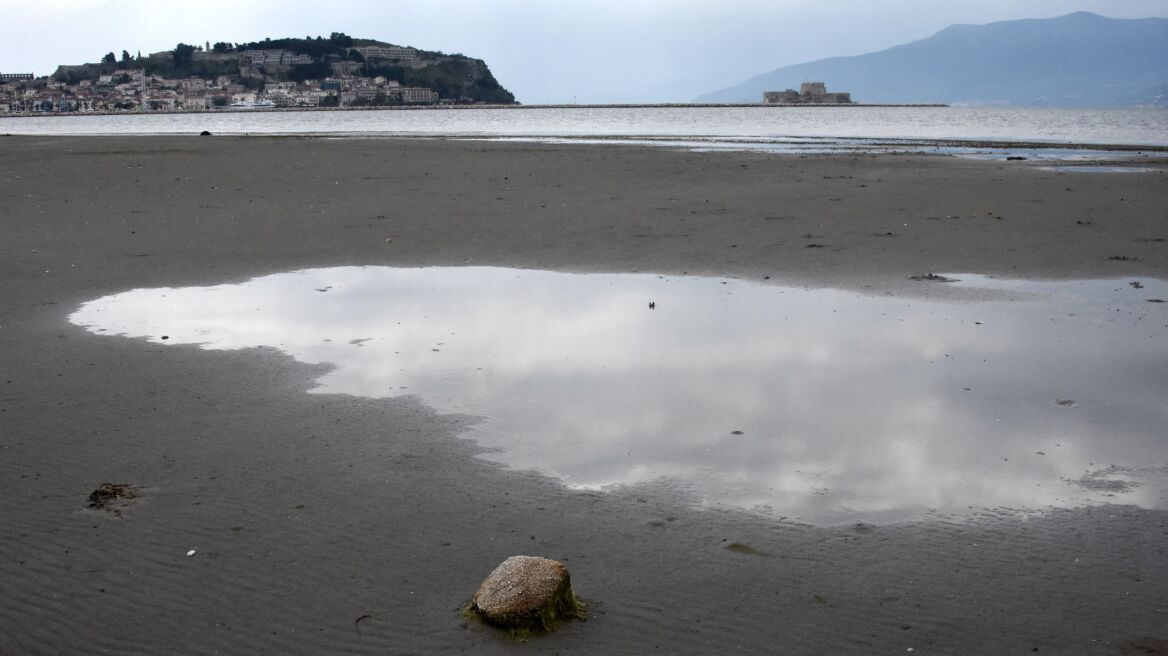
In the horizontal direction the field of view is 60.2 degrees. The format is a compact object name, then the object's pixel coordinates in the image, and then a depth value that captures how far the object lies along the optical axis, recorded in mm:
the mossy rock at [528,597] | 3453
